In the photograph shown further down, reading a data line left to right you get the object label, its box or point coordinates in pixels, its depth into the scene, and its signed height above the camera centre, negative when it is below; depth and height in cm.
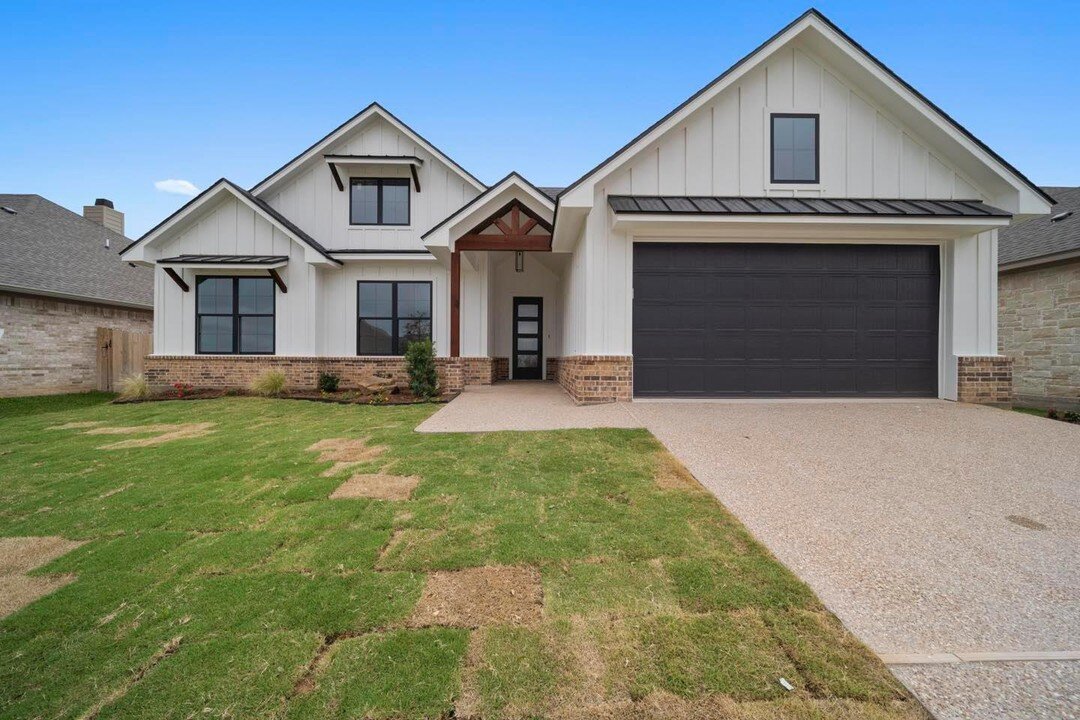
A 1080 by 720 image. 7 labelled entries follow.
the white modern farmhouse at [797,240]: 790 +225
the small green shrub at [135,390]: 1080 -89
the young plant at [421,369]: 1010 -29
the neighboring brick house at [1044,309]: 1006 +130
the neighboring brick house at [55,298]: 1202 +167
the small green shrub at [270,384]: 1093 -72
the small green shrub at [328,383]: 1142 -72
